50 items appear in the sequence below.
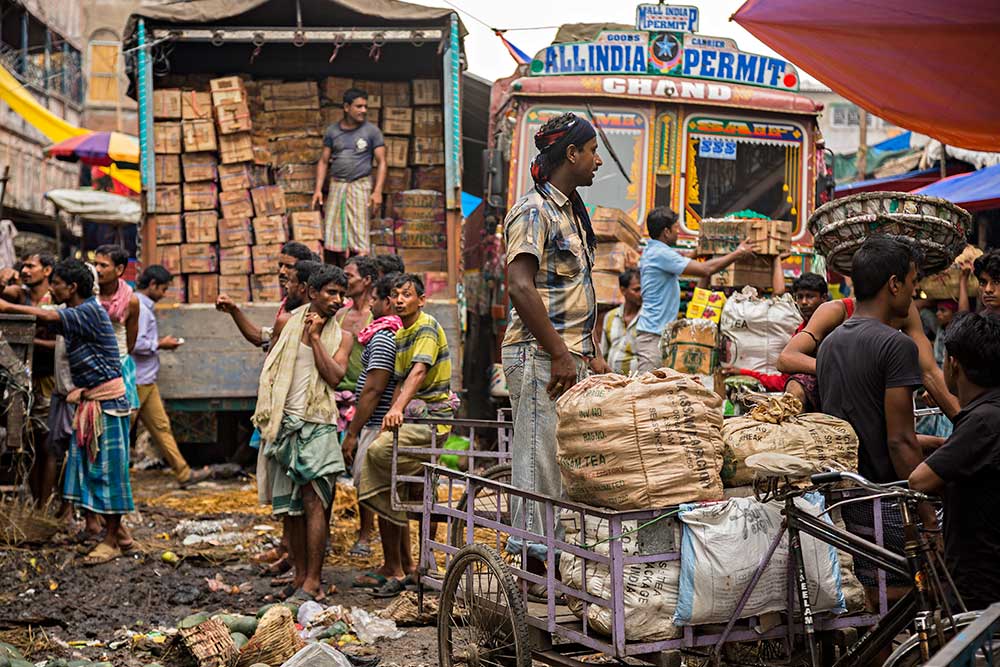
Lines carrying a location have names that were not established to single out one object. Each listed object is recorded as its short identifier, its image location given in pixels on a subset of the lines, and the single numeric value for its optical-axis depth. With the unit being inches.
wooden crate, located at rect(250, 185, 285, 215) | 474.0
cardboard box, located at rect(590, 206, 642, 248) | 406.3
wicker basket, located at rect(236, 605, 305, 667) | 207.5
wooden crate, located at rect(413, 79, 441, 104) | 491.2
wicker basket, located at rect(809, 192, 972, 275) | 218.2
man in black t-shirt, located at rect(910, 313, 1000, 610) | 133.9
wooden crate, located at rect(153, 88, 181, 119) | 463.5
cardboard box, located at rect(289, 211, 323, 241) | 466.3
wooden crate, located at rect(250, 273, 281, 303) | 463.2
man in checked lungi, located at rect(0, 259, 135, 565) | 295.4
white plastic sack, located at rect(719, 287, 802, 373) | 328.2
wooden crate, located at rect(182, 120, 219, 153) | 463.2
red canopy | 237.6
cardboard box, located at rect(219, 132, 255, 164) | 471.8
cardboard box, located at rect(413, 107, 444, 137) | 494.0
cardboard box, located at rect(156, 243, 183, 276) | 451.5
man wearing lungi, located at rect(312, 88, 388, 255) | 466.6
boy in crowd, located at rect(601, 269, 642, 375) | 386.0
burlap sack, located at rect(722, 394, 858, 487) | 155.9
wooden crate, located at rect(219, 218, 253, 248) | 465.7
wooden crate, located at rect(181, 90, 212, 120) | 467.2
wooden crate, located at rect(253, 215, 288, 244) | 466.2
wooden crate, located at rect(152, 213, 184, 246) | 455.2
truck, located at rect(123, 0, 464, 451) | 408.2
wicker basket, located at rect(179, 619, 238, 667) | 205.8
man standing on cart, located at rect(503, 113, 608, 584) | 176.1
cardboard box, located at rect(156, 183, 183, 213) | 460.1
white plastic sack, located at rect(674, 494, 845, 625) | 140.7
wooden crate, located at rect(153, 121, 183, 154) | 460.8
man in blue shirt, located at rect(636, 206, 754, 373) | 338.3
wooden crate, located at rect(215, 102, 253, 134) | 470.0
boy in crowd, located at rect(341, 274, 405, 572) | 259.4
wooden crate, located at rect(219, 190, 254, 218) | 469.1
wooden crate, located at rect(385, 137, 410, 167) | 489.4
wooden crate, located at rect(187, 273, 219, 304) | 459.5
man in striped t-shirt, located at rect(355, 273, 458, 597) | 257.8
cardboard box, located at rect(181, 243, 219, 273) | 457.4
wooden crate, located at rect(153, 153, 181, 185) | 462.9
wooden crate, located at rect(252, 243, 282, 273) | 464.8
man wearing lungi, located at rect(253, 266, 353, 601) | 255.8
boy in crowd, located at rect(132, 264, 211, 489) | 392.2
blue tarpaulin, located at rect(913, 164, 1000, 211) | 440.8
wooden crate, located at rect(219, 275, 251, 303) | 461.4
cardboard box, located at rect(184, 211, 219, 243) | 461.4
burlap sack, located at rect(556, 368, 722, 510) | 146.1
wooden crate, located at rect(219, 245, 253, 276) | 463.5
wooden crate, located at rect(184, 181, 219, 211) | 463.8
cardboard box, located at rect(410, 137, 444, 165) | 491.5
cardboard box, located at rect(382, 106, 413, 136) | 489.7
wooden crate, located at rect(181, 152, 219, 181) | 464.8
